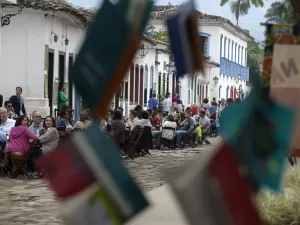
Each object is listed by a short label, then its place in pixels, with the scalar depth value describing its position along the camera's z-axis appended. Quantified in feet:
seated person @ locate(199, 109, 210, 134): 83.09
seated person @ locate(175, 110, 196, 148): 77.25
